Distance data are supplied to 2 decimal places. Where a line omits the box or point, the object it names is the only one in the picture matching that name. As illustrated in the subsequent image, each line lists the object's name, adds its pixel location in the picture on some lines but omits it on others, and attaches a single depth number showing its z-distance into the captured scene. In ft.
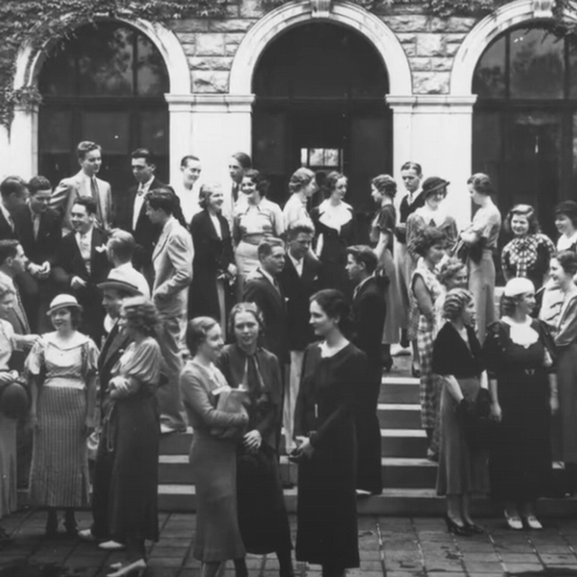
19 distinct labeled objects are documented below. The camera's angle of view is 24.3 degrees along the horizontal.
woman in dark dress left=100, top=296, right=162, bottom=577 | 28.86
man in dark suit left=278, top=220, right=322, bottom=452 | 35.86
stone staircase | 34.45
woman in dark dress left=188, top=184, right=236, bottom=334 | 39.52
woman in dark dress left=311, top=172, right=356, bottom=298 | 42.01
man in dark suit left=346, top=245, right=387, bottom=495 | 33.83
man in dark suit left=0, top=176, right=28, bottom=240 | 38.78
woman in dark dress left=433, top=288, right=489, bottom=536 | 32.60
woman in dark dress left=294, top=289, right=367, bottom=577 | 27.09
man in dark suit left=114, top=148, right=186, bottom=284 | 39.37
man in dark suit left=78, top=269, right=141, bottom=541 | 30.25
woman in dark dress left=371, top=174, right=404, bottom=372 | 42.68
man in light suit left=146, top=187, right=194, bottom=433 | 36.32
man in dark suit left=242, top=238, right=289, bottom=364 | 33.86
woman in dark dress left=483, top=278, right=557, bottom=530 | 33.35
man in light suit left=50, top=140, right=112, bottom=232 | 41.06
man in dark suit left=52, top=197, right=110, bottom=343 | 38.32
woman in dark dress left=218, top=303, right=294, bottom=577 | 27.25
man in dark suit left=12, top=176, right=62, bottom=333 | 38.40
